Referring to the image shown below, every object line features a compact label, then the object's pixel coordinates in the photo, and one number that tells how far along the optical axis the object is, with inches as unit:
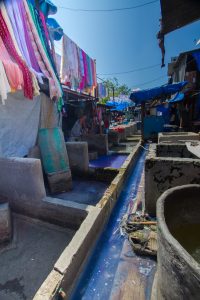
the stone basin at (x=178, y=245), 40.9
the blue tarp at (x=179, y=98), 382.6
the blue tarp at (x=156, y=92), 329.1
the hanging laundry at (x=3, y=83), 141.8
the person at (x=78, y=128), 365.1
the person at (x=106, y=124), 481.1
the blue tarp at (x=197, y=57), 386.9
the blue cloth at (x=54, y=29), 235.6
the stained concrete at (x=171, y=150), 161.6
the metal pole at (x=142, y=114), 378.8
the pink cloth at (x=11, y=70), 148.4
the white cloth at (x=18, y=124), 180.9
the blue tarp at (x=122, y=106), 658.8
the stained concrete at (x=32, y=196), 145.9
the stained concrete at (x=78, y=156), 235.1
